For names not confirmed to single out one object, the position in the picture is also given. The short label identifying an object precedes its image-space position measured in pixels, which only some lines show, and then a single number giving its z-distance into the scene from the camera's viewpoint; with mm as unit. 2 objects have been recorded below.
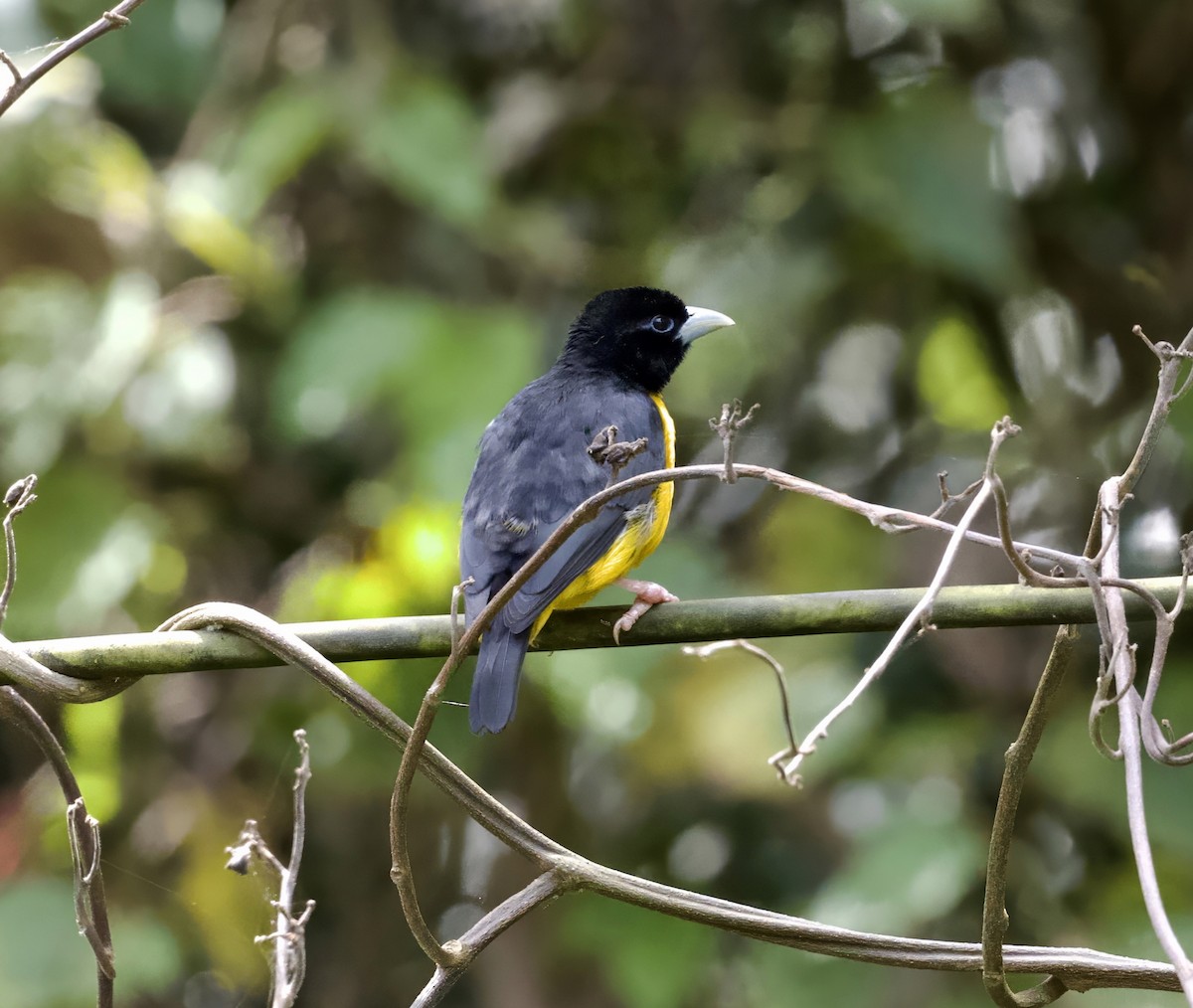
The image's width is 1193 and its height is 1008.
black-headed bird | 6311
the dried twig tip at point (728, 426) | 5028
